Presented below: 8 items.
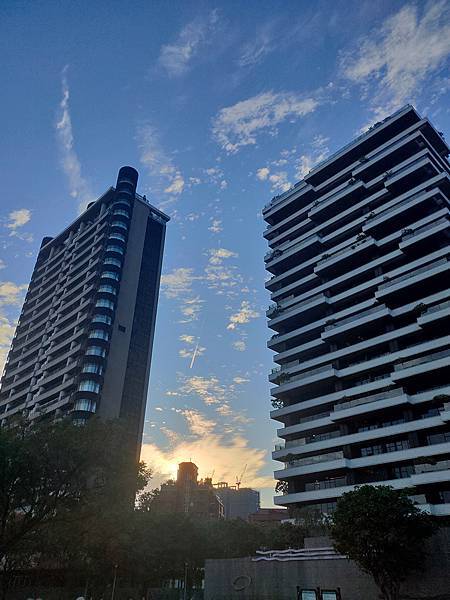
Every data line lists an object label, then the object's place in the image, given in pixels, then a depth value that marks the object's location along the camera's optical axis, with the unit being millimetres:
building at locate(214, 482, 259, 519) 187875
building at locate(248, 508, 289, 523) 124125
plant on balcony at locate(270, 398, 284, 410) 62819
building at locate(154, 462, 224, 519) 133125
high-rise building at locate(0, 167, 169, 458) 86438
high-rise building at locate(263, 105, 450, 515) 48375
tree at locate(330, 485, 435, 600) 27391
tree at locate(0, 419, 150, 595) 32062
